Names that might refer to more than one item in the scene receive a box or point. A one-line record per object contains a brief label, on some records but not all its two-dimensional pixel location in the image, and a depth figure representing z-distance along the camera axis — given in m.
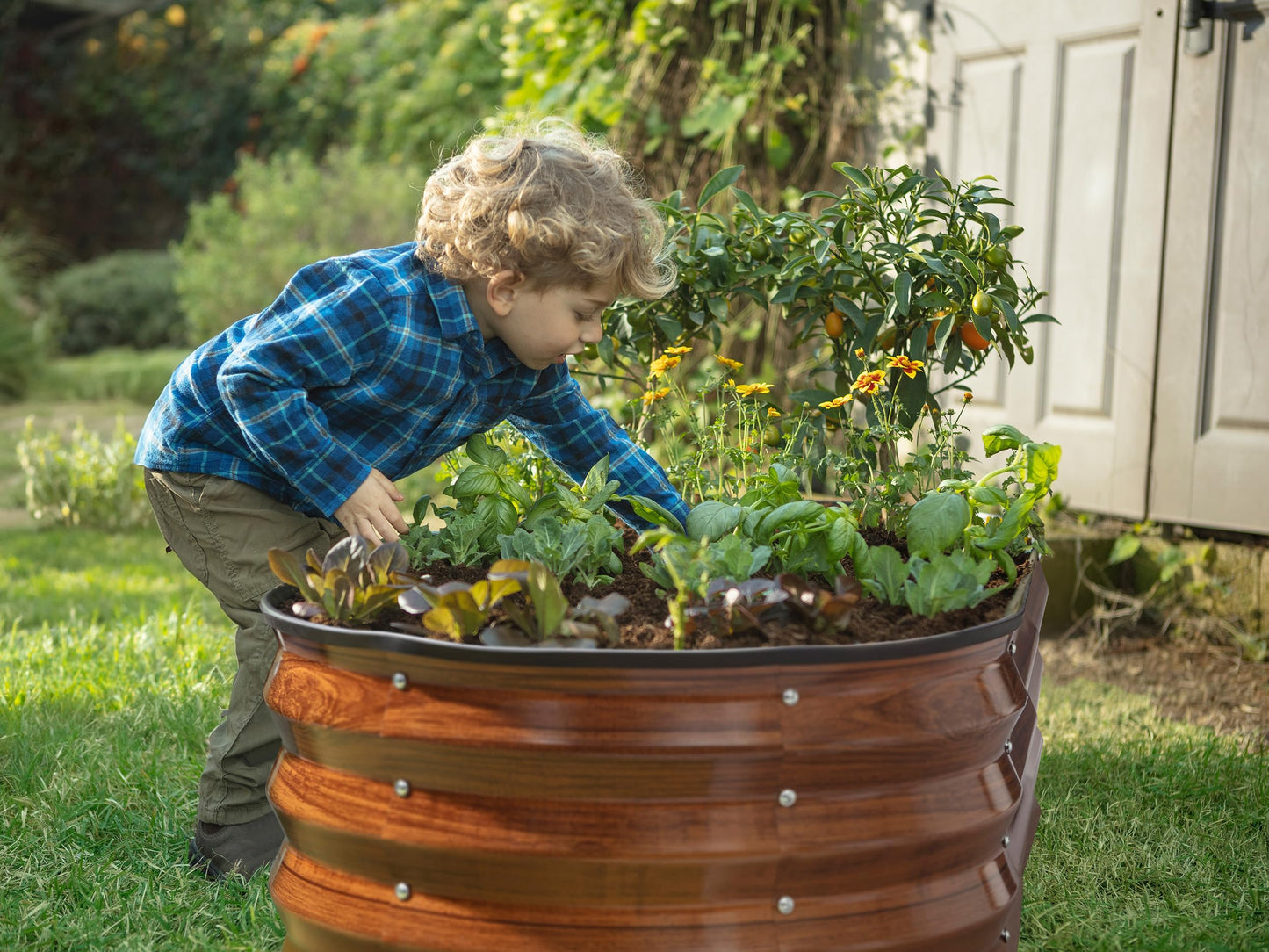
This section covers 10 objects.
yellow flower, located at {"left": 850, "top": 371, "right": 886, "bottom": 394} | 1.96
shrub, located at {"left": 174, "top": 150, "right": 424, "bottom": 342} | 7.36
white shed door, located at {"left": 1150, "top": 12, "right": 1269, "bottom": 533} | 3.18
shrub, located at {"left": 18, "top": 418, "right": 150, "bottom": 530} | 4.91
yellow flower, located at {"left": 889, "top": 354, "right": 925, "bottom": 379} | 2.03
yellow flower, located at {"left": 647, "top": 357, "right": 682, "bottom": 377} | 2.19
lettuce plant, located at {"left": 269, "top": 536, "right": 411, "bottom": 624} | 1.40
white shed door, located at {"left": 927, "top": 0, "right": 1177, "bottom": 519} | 3.42
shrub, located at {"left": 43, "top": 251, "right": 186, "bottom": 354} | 10.77
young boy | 1.73
